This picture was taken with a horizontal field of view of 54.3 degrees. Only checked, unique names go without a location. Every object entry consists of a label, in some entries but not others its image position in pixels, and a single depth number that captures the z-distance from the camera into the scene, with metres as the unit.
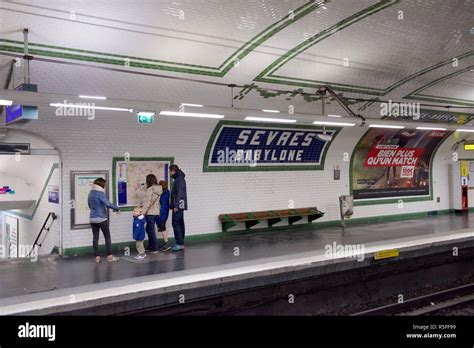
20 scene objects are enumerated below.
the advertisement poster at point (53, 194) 9.20
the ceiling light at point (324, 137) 10.44
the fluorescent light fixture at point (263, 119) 8.16
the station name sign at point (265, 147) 10.62
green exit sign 7.31
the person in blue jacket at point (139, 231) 8.58
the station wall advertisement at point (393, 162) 13.44
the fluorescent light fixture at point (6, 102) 5.71
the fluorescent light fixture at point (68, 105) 6.11
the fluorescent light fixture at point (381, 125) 9.94
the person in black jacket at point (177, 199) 8.95
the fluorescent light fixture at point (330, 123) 8.94
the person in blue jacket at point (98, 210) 7.90
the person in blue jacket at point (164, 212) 9.16
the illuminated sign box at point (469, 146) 14.79
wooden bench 10.76
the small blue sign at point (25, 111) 6.21
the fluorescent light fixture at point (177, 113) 7.23
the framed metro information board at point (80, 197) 8.79
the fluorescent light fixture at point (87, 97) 6.23
